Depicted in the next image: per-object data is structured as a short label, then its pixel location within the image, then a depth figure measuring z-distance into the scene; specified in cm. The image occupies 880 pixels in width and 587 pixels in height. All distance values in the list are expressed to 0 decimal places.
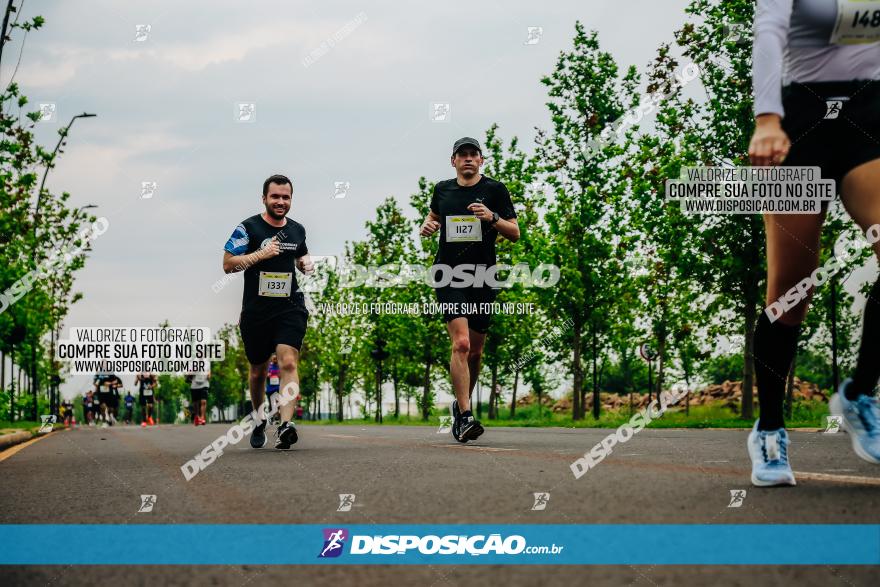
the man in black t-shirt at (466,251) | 784
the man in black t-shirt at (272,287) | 809
